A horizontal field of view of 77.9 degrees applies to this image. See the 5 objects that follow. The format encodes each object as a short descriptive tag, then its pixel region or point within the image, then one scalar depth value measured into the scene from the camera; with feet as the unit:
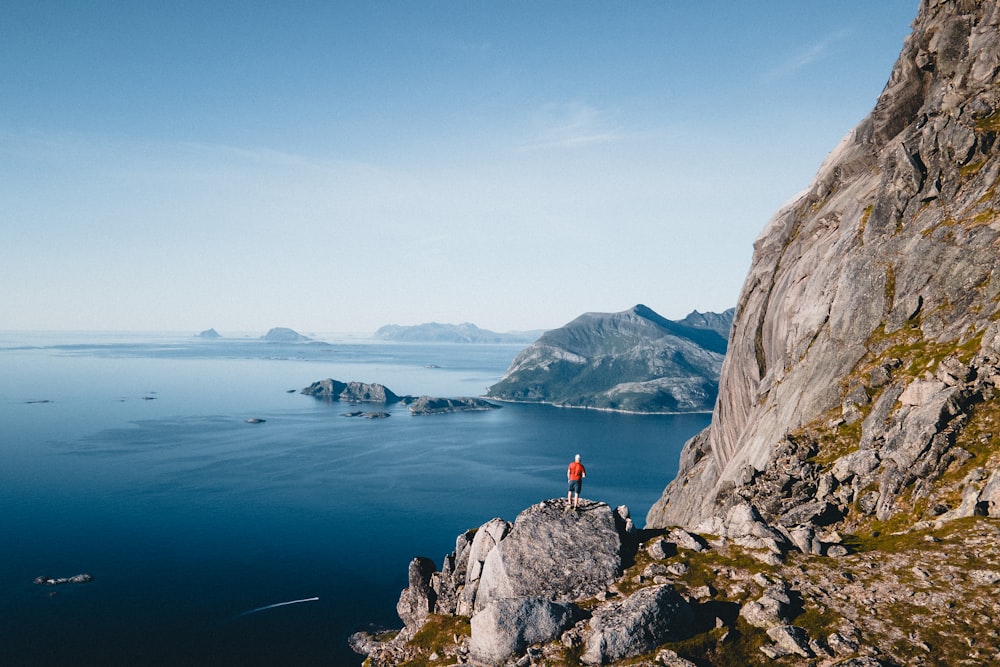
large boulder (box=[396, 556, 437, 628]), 127.54
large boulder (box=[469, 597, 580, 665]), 91.09
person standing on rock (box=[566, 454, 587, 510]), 119.04
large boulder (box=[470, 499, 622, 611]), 102.22
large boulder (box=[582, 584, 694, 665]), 84.64
